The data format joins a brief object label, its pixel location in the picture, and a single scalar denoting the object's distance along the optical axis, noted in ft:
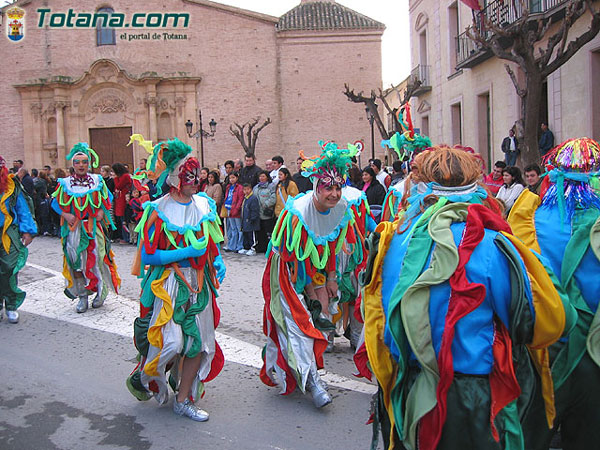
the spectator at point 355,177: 34.04
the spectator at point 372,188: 35.12
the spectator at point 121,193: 49.40
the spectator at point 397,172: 35.50
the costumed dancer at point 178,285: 14.51
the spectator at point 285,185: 40.40
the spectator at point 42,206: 55.77
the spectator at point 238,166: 46.97
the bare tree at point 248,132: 102.89
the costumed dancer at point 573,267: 9.99
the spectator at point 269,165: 44.30
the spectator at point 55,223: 55.11
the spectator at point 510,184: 29.48
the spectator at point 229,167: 45.98
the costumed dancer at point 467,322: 7.63
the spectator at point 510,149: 47.67
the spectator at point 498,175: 33.27
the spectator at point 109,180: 50.33
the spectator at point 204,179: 46.96
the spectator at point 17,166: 58.65
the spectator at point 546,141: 46.06
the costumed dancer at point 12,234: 24.07
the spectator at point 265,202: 43.16
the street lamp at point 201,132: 90.99
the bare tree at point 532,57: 34.27
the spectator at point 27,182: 53.19
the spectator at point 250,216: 43.01
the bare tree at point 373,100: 66.95
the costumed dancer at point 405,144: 23.13
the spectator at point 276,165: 43.24
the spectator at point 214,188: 46.96
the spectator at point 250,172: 44.68
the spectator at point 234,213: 44.52
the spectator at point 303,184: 41.66
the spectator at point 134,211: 48.25
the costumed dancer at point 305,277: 15.52
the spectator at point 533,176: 29.19
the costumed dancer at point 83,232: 25.80
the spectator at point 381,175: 37.99
